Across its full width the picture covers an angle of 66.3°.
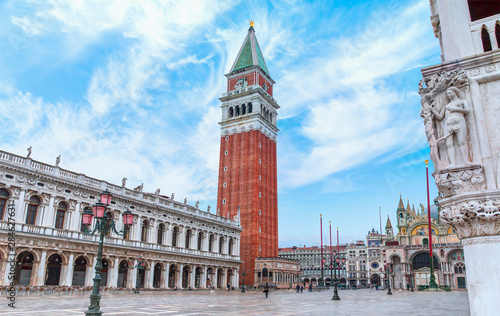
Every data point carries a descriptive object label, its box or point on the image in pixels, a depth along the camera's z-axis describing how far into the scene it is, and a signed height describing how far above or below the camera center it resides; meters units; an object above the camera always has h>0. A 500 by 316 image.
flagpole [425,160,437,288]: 45.75 +6.88
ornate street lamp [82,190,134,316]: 11.97 +1.30
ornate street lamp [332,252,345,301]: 31.30 -2.84
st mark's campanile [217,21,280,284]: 71.50 +19.64
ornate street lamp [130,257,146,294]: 38.48 -0.70
